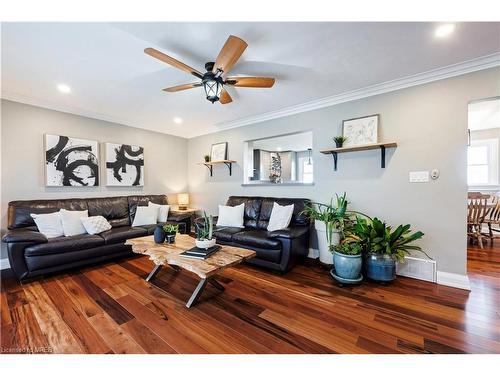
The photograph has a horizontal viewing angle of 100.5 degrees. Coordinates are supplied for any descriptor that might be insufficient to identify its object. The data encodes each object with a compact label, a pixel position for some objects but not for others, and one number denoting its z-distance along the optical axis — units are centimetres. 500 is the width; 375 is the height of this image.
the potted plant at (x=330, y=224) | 274
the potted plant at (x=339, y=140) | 301
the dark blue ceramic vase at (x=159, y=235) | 252
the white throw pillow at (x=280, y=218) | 323
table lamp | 495
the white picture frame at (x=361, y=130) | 284
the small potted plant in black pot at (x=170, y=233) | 255
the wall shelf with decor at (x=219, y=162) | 439
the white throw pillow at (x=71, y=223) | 295
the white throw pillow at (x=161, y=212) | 408
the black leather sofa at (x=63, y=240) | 246
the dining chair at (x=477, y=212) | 368
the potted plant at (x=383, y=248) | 243
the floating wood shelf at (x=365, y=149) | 267
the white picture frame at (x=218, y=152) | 456
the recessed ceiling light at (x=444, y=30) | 171
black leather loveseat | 274
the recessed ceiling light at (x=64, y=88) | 274
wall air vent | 250
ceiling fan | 166
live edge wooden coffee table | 186
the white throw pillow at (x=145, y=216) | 377
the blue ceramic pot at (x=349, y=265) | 239
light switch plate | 254
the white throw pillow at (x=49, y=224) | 284
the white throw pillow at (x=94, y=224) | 311
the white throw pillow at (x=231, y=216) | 369
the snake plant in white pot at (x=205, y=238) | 218
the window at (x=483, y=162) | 485
